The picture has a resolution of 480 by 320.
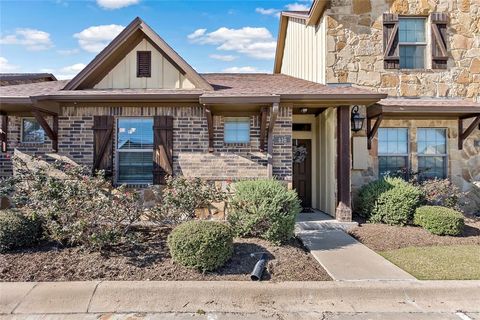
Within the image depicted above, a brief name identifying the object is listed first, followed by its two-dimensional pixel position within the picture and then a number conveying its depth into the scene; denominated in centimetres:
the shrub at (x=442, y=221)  662
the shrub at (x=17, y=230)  499
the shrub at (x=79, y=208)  489
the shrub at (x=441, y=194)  770
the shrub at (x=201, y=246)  444
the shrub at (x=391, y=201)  718
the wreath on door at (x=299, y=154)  961
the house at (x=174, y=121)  733
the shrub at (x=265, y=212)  550
